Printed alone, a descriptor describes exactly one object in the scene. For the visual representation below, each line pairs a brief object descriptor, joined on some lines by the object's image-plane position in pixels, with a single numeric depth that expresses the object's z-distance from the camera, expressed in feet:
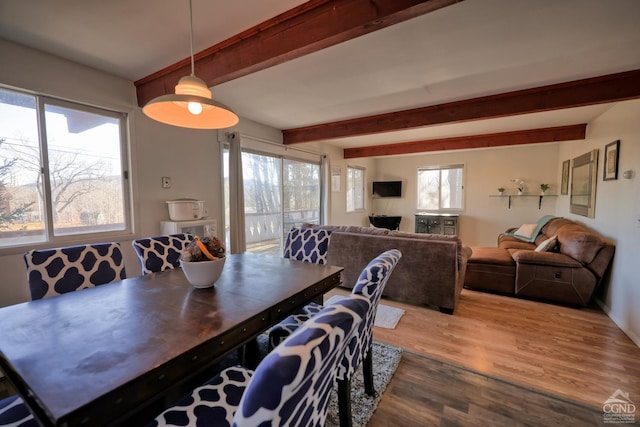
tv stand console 22.61
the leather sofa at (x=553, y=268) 9.68
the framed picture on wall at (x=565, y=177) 15.55
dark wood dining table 2.52
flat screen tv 23.38
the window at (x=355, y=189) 22.00
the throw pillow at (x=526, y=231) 15.28
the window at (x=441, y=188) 21.27
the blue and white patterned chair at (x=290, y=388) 1.86
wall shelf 18.23
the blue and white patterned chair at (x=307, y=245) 8.02
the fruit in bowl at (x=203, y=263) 4.82
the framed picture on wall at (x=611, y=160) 9.38
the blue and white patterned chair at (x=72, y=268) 5.23
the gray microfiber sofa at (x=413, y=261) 9.40
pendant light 4.53
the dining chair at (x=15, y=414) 2.99
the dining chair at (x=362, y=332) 4.13
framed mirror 11.36
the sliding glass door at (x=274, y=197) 13.98
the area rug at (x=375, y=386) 5.17
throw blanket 14.69
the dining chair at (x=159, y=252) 6.63
